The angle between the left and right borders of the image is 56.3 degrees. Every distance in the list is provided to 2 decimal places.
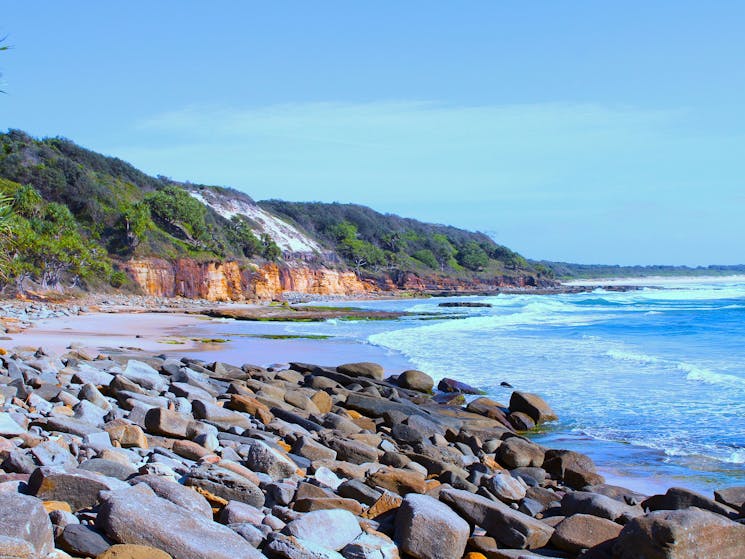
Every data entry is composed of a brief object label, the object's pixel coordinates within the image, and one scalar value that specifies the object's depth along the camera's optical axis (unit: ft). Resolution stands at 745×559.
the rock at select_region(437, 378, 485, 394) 47.14
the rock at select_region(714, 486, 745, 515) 22.04
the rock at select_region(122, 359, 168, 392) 29.54
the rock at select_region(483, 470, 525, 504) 21.58
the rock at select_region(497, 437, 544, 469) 29.22
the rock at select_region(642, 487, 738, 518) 20.49
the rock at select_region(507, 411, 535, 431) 37.81
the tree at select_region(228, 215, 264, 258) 200.37
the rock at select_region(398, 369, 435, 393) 47.11
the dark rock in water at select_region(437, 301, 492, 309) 173.44
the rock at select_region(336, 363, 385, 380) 47.65
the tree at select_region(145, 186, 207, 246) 175.01
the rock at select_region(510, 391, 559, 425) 38.78
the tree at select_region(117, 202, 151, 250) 145.69
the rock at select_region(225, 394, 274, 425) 28.66
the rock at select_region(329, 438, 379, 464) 24.08
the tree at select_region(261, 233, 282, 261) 208.30
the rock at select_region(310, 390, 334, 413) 34.78
